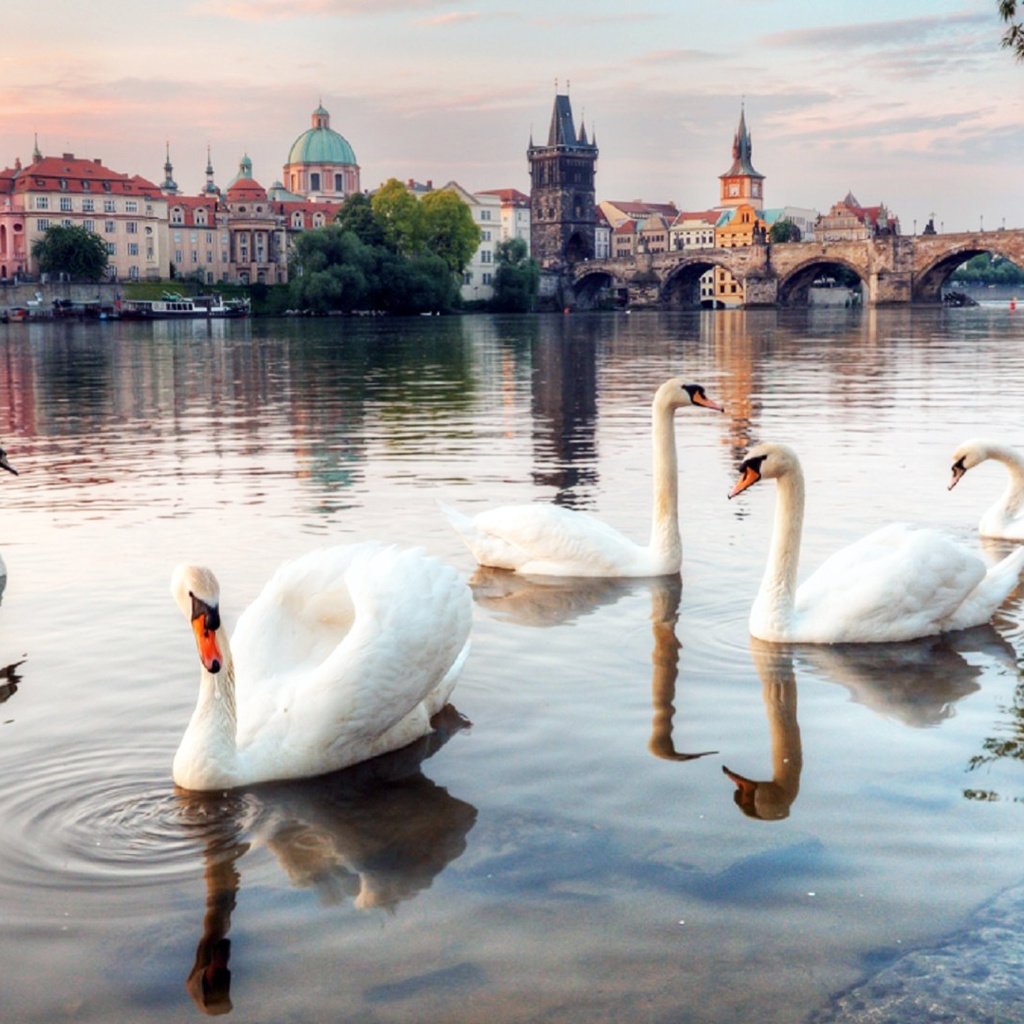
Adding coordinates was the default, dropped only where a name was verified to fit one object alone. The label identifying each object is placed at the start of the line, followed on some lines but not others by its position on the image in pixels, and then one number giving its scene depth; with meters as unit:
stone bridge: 113.81
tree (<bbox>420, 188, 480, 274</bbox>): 101.75
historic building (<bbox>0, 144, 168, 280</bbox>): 126.81
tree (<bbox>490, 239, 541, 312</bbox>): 116.94
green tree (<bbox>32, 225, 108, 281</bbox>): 114.25
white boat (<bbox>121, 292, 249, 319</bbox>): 100.19
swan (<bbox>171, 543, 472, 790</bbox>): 5.08
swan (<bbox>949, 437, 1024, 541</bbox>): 9.58
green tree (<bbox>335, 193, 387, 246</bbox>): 96.00
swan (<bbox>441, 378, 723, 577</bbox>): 8.71
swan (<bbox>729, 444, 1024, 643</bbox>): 7.11
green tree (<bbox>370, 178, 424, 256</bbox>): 99.38
